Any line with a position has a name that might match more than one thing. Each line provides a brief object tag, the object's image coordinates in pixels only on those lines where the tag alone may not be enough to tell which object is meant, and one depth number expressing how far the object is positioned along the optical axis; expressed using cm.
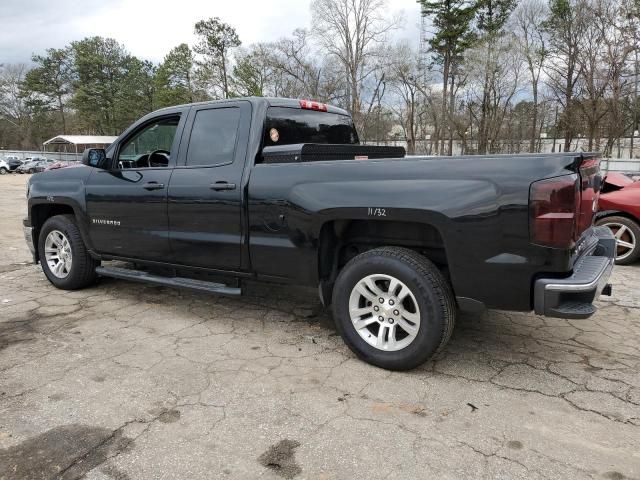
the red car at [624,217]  657
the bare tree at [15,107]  7081
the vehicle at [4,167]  4544
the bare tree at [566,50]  3181
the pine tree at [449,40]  4270
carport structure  6336
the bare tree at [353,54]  4241
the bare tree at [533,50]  3731
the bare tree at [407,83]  4450
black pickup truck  285
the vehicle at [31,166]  4600
